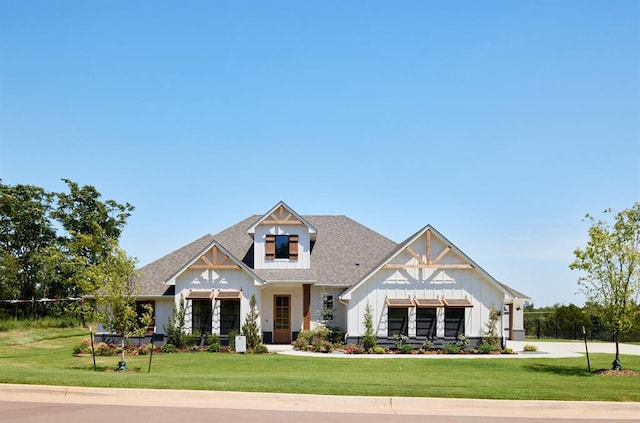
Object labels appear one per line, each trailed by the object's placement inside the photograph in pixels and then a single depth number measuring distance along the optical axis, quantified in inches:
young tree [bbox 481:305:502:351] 1059.9
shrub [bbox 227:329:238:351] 1071.6
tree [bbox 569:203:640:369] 733.3
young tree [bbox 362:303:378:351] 1046.4
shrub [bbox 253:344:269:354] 1011.3
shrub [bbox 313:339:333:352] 1026.1
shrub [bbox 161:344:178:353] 1049.5
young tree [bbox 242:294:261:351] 1066.7
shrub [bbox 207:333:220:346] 1085.1
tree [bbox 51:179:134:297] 1985.7
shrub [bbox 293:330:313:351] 1055.6
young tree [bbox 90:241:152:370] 745.0
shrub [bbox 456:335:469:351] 1064.2
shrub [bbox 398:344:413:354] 1040.8
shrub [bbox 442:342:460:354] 1039.0
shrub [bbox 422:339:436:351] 1059.9
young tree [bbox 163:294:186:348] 1082.1
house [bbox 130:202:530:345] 1088.2
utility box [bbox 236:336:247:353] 1037.4
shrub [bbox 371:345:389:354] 1029.4
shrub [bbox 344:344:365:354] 1023.6
